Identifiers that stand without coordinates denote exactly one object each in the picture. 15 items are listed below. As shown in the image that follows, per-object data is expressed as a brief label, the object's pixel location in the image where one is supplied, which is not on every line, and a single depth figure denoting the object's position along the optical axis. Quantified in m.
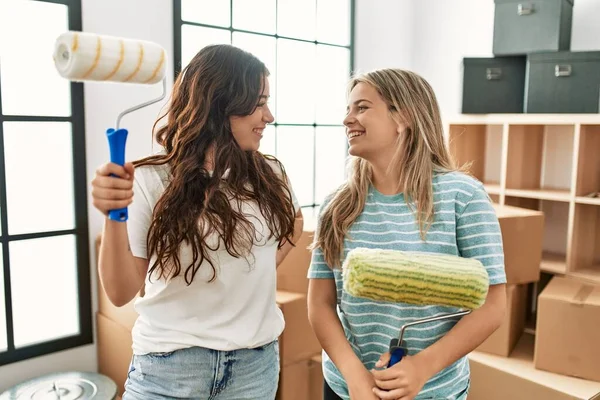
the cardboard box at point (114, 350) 2.17
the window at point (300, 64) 2.74
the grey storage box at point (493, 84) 2.67
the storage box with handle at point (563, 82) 2.34
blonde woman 1.07
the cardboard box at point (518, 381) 1.94
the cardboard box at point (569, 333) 1.96
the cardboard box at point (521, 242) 2.06
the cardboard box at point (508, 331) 2.21
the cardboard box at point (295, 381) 2.12
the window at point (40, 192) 2.11
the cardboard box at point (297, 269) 2.16
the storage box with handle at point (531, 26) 2.48
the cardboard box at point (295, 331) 2.06
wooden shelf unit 2.41
